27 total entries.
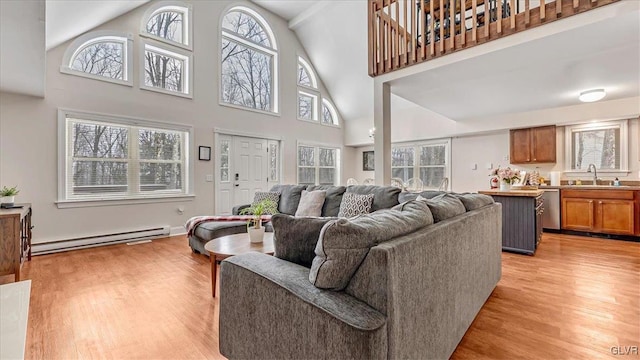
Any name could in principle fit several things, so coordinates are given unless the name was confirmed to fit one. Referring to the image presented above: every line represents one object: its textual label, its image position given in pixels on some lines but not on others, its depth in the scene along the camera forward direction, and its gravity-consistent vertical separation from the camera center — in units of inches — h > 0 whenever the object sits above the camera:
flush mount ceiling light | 161.3 +45.3
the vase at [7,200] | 118.9 -7.5
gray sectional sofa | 41.7 -17.7
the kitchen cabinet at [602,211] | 175.5 -20.0
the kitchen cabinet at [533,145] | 211.6 +24.6
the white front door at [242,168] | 229.1 +9.5
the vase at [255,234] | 109.4 -19.7
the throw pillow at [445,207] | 66.1 -6.7
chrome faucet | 201.5 +3.0
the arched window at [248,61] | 237.5 +99.8
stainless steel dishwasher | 201.9 -20.9
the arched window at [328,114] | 318.7 +71.3
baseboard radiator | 153.9 -33.6
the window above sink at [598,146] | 196.2 +22.0
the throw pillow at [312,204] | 158.6 -12.9
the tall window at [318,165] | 294.8 +15.2
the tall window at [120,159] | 166.7 +13.4
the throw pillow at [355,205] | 141.3 -12.1
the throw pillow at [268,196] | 181.5 -9.9
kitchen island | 146.9 -20.2
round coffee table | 96.1 -22.9
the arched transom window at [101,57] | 166.2 +72.2
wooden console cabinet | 102.6 -20.8
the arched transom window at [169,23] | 193.2 +105.9
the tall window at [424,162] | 275.9 +17.2
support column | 161.2 +25.7
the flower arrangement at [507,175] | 158.1 +2.0
